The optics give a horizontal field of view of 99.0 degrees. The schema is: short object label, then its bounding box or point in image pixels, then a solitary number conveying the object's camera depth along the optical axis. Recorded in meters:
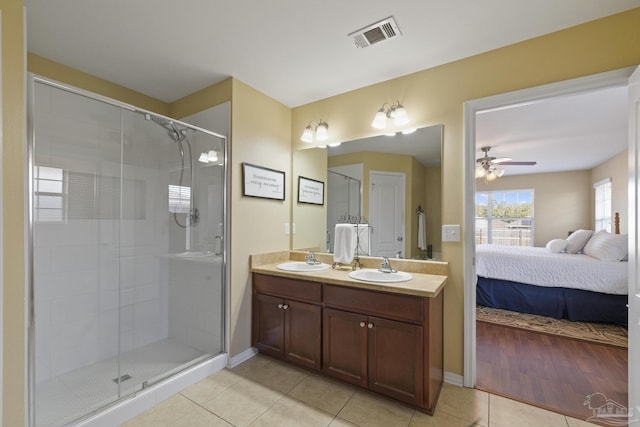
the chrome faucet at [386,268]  2.19
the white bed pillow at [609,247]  3.29
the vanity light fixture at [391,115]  2.23
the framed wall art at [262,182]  2.44
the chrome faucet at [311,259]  2.59
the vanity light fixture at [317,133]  2.66
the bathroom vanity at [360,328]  1.71
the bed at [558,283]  3.12
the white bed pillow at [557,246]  4.14
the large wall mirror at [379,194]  2.23
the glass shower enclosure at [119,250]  1.96
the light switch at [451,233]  2.06
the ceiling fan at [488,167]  4.03
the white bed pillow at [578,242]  4.04
